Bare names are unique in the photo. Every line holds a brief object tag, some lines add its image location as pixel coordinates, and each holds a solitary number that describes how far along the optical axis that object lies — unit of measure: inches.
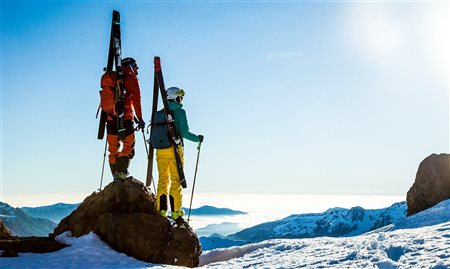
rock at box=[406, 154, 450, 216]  1203.2
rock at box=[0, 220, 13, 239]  470.6
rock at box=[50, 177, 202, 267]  427.8
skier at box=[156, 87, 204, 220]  478.3
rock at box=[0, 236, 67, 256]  383.0
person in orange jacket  476.7
